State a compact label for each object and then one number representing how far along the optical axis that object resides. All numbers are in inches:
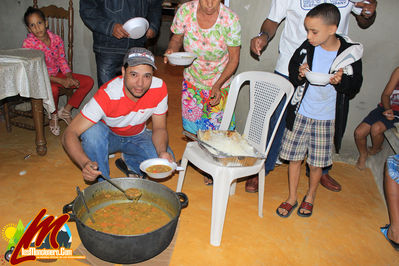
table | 100.4
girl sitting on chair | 128.8
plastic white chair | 84.7
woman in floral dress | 97.3
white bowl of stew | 79.0
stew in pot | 72.9
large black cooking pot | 62.7
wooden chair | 138.8
